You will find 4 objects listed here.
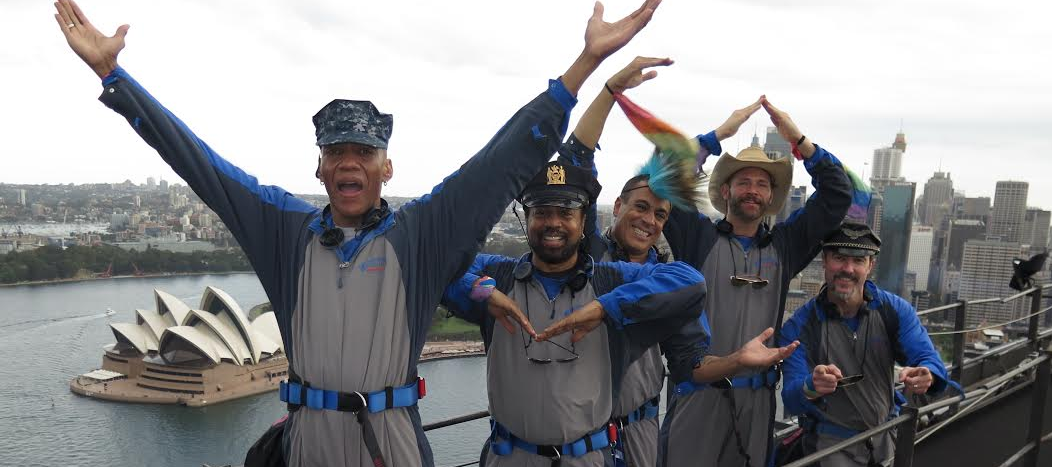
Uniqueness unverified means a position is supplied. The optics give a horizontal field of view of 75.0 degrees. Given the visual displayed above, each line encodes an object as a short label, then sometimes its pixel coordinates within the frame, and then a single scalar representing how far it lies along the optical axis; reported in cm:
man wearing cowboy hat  251
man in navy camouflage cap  155
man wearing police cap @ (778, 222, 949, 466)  244
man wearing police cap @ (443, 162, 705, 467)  176
